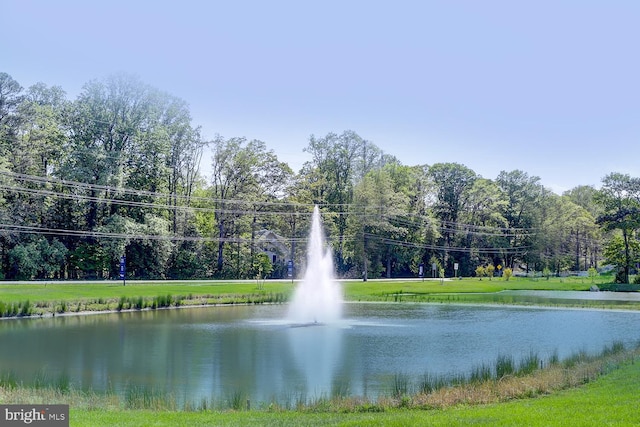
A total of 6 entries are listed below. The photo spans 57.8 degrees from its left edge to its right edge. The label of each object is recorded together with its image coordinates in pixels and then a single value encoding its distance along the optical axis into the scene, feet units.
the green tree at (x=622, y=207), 247.91
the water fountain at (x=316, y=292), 130.41
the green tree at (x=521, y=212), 334.44
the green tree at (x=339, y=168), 284.61
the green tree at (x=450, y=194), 316.19
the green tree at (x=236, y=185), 245.45
